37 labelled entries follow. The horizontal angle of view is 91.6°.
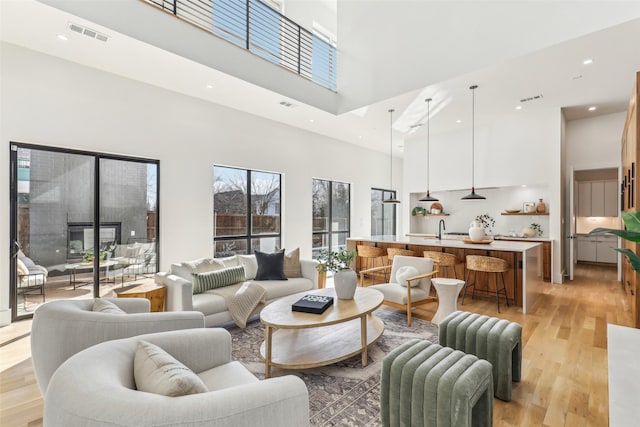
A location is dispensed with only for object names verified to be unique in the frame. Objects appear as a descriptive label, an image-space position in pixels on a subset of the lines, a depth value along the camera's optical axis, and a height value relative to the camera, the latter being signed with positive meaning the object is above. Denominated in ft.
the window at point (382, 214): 31.01 +0.08
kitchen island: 14.29 -2.17
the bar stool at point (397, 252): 17.73 -2.14
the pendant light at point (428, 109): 17.87 +6.55
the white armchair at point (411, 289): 12.62 -3.17
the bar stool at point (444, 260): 15.92 -2.32
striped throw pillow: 12.42 -2.66
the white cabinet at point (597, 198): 25.21 +1.40
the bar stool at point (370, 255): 18.81 -2.44
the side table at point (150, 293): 10.60 -2.73
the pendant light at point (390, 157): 20.22 +6.03
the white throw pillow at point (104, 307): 6.64 -2.01
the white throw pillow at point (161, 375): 3.72 -2.05
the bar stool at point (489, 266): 14.26 -2.43
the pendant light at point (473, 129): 16.57 +6.38
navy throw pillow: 14.43 -2.43
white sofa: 10.95 -3.04
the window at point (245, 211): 19.26 +0.27
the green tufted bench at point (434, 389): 5.52 -3.24
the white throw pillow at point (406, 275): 13.42 -2.60
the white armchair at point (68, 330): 5.59 -2.19
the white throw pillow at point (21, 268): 12.55 -2.16
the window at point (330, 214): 25.14 +0.06
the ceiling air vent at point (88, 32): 10.99 +6.62
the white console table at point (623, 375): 3.73 -2.37
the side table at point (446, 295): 12.13 -3.16
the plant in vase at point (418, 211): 27.44 +0.34
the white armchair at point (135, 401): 3.07 -2.01
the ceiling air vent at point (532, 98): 17.30 +6.62
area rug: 7.02 -4.47
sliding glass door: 12.78 -0.40
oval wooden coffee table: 8.59 -4.06
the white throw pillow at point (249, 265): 14.57 -2.40
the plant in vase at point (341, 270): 10.60 -1.98
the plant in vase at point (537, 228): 21.84 -0.93
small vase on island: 17.30 -1.07
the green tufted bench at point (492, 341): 7.52 -3.22
